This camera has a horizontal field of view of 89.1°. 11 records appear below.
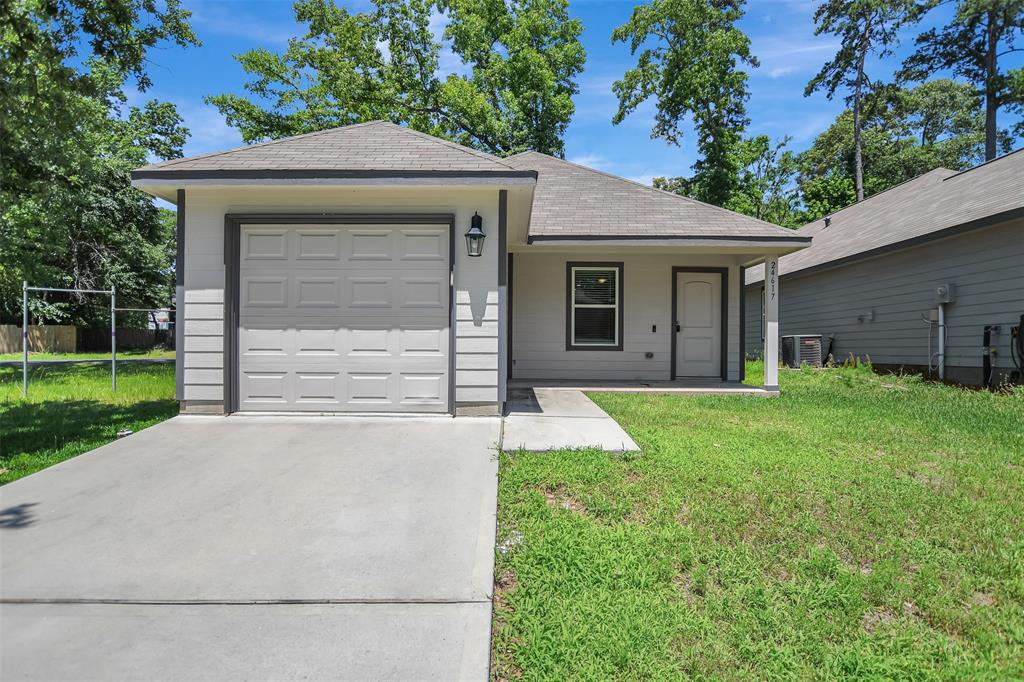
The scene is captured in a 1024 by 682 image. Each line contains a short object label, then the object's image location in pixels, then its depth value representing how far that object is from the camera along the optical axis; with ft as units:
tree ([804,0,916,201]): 74.28
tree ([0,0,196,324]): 26.40
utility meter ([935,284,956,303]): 32.73
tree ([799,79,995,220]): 86.38
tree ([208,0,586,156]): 66.64
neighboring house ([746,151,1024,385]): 29.66
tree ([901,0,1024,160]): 74.69
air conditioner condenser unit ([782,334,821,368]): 42.73
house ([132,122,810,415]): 19.60
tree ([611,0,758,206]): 74.49
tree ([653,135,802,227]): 79.77
